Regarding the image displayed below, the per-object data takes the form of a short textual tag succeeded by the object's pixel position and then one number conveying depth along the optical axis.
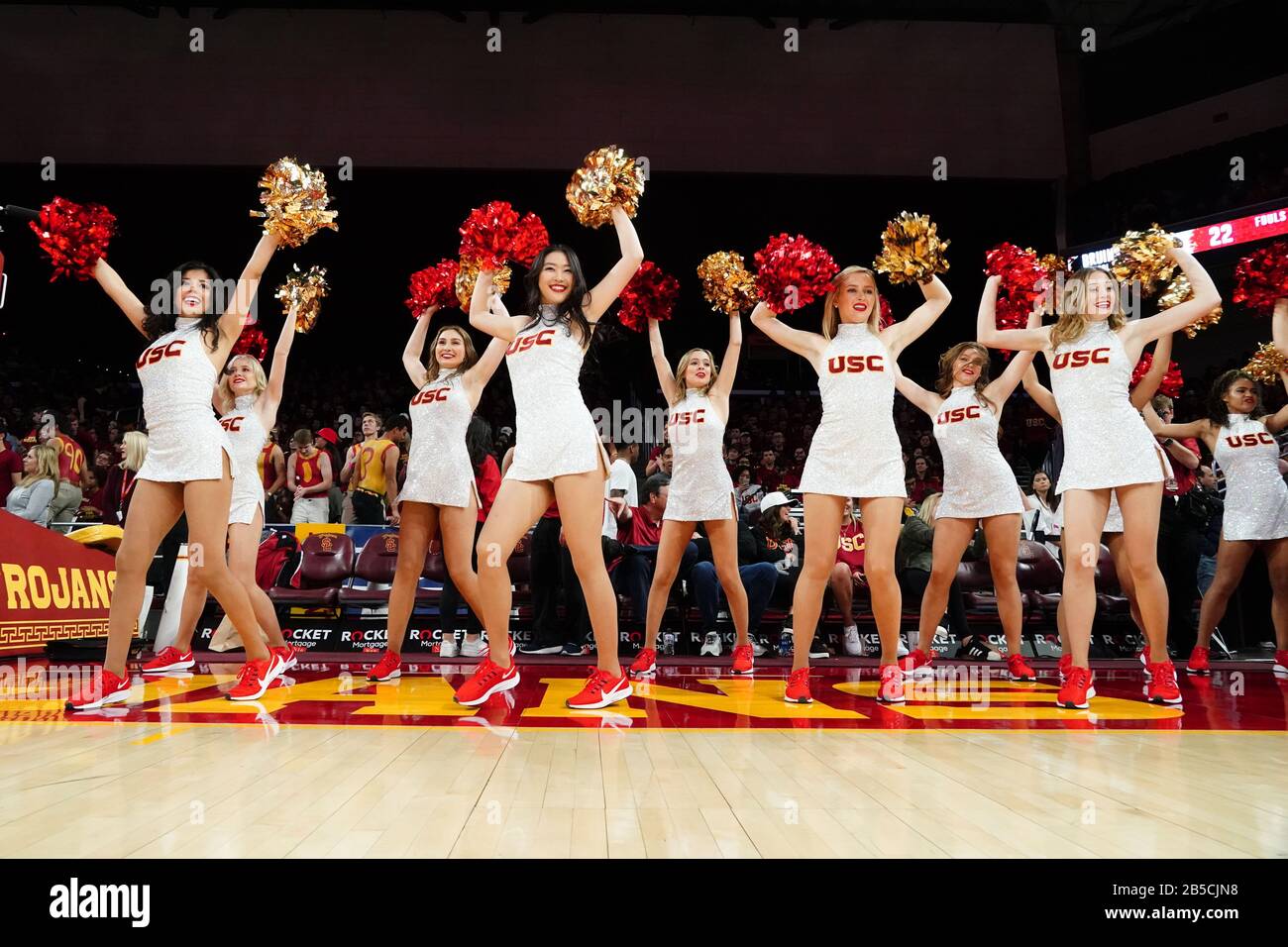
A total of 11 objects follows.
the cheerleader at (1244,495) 5.81
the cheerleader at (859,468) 4.09
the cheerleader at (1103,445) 3.96
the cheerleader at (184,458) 3.72
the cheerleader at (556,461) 3.69
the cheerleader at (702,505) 5.25
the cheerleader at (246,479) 4.91
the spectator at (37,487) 7.20
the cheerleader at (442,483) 4.62
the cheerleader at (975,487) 4.79
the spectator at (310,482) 8.67
